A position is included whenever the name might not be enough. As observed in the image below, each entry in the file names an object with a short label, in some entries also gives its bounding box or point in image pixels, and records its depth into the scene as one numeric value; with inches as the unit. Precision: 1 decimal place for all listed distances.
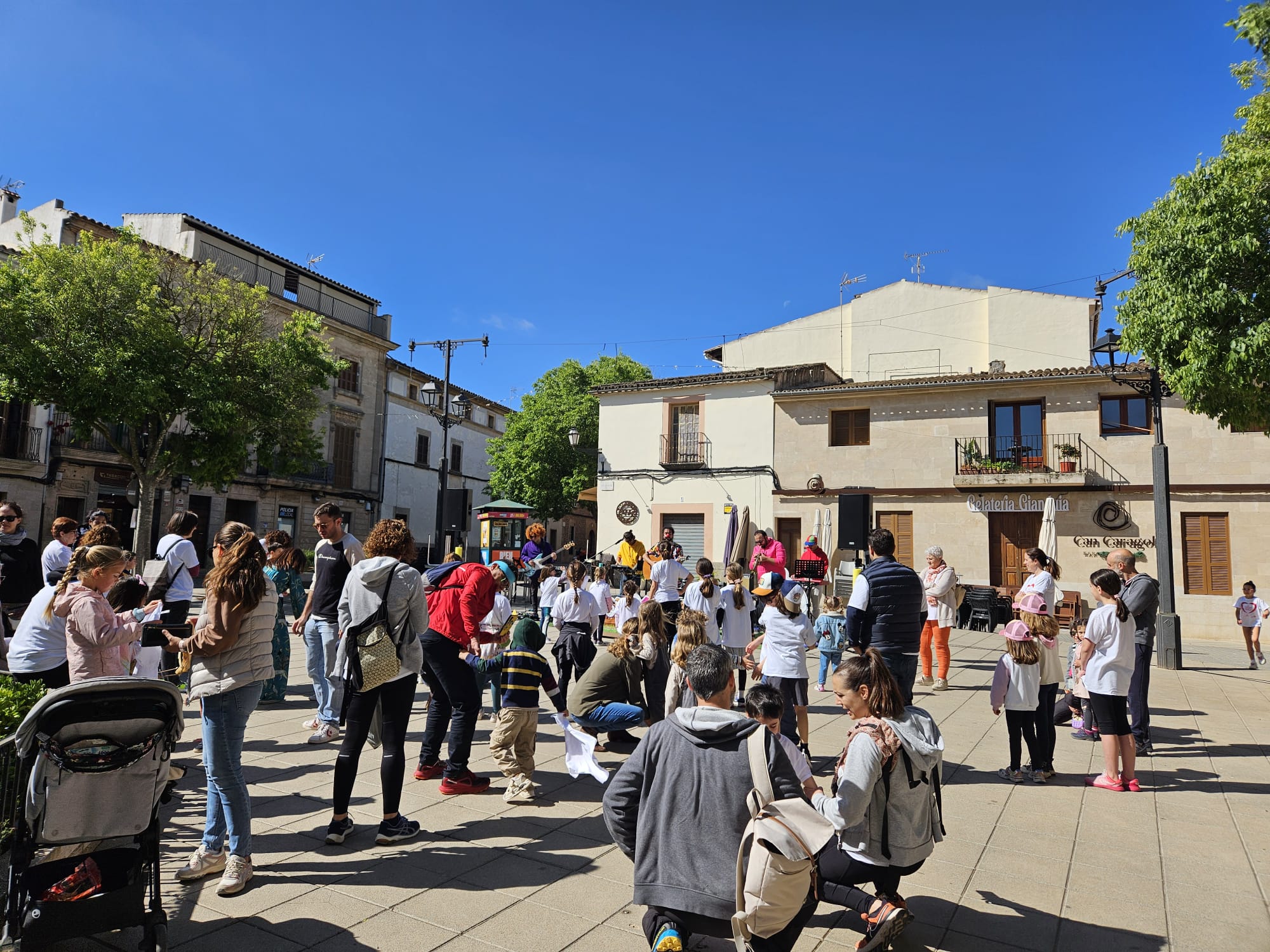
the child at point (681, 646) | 222.2
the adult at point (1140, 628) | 259.4
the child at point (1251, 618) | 514.6
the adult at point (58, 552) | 269.6
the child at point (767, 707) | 156.9
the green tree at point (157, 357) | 658.8
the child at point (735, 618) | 313.0
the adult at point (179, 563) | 258.5
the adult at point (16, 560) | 260.7
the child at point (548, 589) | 498.3
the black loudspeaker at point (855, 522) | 658.2
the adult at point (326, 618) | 250.8
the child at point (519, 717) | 204.2
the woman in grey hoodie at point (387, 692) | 165.2
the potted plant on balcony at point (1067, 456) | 781.3
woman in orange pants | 367.9
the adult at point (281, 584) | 297.4
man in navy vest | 215.8
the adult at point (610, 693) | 235.9
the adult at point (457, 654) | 203.0
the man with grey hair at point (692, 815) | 100.3
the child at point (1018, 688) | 221.8
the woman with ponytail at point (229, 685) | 143.8
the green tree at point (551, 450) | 1376.7
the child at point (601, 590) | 381.4
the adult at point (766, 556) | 399.9
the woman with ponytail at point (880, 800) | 122.4
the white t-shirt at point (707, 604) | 323.6
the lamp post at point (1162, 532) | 475.2
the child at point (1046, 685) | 227.9
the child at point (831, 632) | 377.1
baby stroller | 111.4
